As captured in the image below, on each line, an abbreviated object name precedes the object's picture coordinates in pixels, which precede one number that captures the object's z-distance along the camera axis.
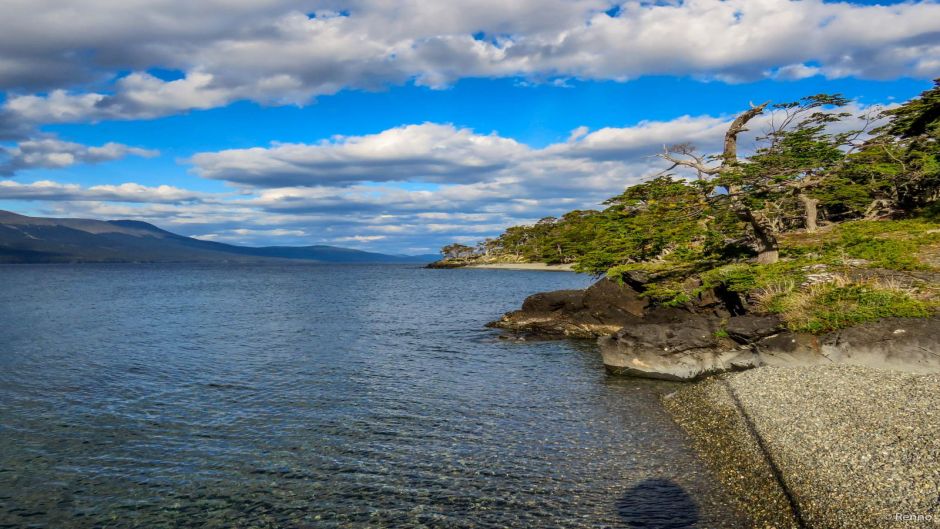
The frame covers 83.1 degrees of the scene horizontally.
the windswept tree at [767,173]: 29.38
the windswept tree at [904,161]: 37.84
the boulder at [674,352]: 23.47
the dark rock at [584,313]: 37.47
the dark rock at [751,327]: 22.88
